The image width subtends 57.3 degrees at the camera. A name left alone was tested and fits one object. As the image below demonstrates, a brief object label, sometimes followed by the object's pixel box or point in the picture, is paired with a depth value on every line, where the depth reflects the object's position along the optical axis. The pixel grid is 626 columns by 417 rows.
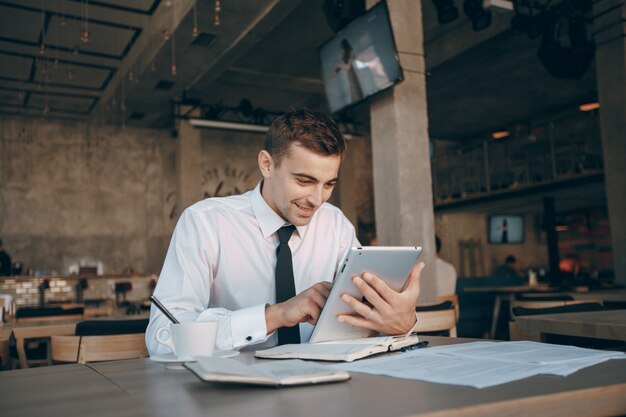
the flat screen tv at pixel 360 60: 4.95
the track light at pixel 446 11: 6.11
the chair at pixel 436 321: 2.39
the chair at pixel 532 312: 2.29
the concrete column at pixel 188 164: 10.90
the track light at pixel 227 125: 10.02
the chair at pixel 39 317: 4.03
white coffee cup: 1.15
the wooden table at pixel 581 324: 1.71
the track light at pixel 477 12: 6.32
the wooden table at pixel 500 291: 6.73
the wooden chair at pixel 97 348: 1.82
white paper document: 0.91
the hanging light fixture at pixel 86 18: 7.56
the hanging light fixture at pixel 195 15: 6.58
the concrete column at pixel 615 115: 6.12
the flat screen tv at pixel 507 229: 15.66
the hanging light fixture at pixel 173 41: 7.30
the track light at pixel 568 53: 6.78
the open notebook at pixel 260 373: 0.88
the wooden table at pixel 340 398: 0.75
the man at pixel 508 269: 12.80
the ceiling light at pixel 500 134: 14.05
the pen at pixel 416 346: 1.29
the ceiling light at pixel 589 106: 11.62
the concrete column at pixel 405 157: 5.04
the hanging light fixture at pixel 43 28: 7.68
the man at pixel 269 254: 1.42
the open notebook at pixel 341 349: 1.16
